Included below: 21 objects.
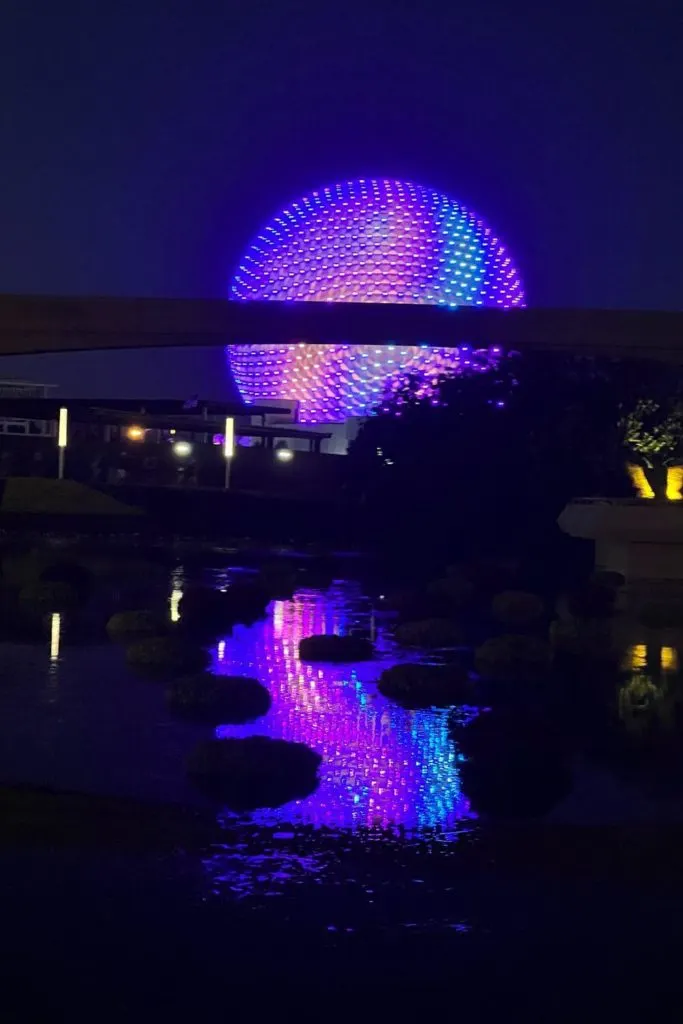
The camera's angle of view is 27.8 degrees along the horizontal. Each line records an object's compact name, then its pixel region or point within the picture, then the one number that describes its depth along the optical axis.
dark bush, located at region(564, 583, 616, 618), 21.25
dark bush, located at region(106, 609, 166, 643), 17.70
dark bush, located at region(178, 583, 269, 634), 19.11
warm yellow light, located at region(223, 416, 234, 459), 58.41
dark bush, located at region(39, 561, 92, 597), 23.16
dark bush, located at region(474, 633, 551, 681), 15.57
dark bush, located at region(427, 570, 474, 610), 23.11
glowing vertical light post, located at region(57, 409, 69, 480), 52.15
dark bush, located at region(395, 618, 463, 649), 17.50
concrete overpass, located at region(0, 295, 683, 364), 16.58
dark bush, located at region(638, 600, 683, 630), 20.27
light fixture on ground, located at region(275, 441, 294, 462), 68.44
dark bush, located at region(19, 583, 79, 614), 20.70
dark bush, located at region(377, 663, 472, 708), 13.57
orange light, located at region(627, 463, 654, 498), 38.50
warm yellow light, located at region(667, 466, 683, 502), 37.62
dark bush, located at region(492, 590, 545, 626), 20.95
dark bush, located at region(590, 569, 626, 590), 26.58
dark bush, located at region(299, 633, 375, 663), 16.02
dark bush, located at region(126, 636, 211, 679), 15.06
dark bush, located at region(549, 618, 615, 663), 17.17
